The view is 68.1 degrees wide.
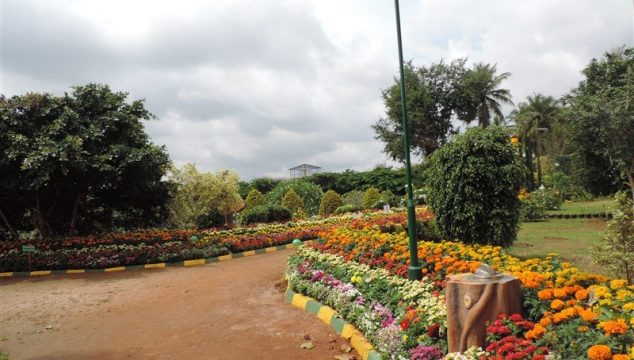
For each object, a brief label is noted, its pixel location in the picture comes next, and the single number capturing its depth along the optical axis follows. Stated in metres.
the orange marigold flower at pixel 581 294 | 3.60
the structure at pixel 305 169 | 38.66
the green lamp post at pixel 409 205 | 5.68
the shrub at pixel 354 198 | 29.37
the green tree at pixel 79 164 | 12.84
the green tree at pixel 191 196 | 20.55
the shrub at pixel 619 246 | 6.82
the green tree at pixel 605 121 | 18.75
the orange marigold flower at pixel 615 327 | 2.88
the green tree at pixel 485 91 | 37.41
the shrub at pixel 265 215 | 22.25
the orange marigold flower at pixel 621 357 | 2.66
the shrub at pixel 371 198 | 27.62
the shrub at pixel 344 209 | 25.22
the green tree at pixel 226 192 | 21.68
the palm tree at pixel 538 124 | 39.97
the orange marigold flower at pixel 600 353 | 2.71
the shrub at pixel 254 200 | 28.09
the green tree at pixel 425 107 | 36.44
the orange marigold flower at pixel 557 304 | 3.39
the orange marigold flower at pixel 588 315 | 3.10
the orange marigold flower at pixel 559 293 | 3.54
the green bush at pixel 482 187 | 8.96
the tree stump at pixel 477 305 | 3.55
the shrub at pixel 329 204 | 26.58
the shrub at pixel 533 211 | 20.31
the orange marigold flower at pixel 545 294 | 3.56
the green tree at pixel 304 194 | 27.78
